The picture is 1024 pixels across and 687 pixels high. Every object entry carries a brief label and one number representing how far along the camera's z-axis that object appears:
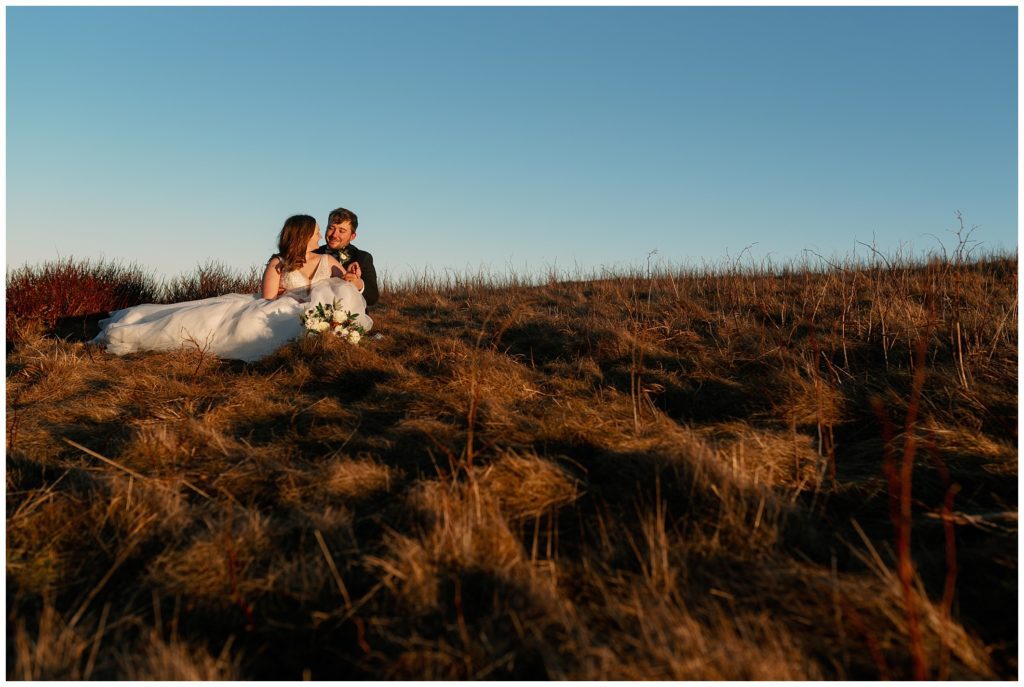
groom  7.42
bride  6.43
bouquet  6.14
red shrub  8.18
